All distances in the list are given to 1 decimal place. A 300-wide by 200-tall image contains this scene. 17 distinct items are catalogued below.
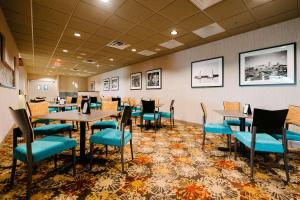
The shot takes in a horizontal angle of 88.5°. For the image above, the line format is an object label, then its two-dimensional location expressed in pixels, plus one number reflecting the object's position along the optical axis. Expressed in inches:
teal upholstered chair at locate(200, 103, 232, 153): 112.5
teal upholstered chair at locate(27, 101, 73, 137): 100.5
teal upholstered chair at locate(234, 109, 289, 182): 78.5
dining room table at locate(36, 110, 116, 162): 79.9
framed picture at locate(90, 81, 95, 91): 545.3
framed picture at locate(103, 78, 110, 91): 445.5
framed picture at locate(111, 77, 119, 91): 400.8
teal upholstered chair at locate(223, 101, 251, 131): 141.0
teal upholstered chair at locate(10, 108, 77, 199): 61.1
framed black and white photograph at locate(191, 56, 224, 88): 189.2
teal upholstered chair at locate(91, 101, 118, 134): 119.0
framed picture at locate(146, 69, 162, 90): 274.2
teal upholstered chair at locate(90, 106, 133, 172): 84.4
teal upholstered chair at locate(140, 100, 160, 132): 176.5
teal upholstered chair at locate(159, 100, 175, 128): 193.9
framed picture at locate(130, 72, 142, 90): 317.1
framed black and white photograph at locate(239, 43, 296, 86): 136.0
